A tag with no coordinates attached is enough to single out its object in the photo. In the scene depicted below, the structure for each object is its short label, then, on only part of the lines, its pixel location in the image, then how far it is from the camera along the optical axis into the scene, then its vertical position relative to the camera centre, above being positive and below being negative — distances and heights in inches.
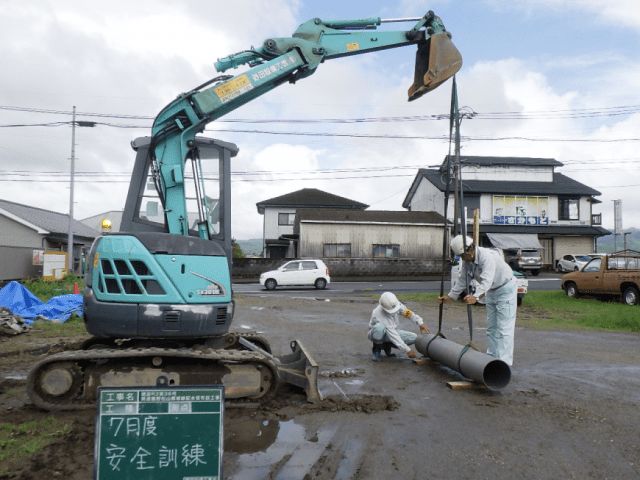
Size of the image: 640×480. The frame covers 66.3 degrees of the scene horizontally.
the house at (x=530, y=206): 1567.4 +166.5
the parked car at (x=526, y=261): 1280.8 -11.0
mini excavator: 206.2 -10.2
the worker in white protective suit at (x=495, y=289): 266.4 -18.0
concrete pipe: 237.9 -55.2
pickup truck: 621.9 -27.8
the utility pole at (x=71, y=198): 1086.4 +125.2
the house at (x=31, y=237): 873.5 +38.9
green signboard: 100.8 -37.9
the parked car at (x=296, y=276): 975.0 -44.0
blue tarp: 461.3 -52.6
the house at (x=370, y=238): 1427.2 +50.6
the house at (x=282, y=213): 1875.0 +159.1
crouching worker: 298.5 -43.4
